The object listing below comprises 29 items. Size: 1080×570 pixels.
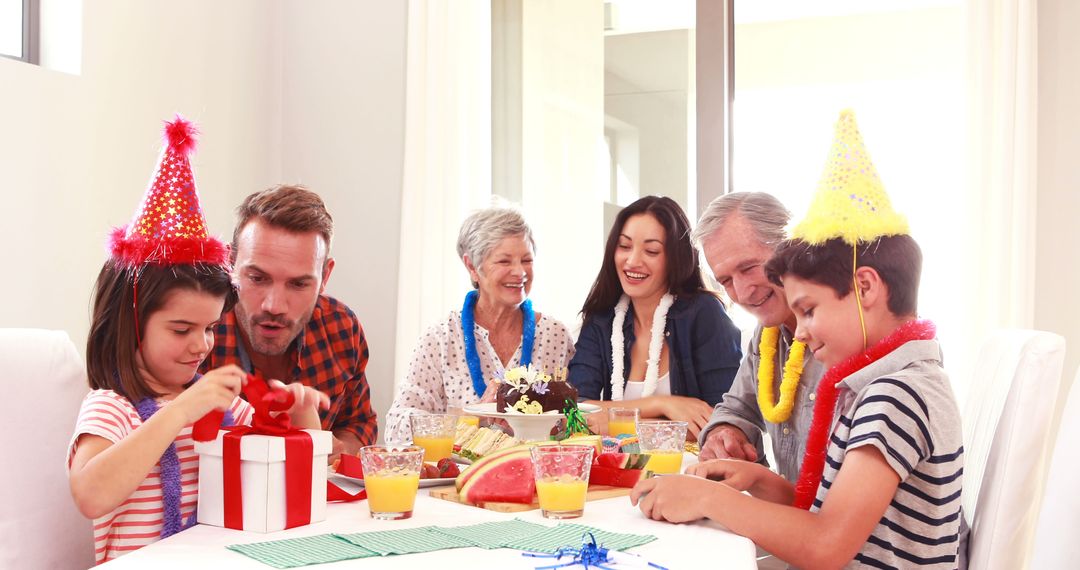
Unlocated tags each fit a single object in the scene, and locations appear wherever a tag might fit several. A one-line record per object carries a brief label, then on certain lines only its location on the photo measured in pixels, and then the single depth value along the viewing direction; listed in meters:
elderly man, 2.17
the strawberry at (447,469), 1.71
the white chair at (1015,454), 1.73
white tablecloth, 1.17
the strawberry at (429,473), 1.70
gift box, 1.35
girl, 1.42
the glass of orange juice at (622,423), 2.13
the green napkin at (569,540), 1.23
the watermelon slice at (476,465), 1.56
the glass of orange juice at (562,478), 1.39
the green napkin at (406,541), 1.22
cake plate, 2.02
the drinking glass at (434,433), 1.87
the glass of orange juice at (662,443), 1.73
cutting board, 1.48
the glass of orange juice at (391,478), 1.39
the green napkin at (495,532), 1.26
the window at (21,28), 3.54
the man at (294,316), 2.32
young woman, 3.05
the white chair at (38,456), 1.64
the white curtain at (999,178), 3.53
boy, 1.40
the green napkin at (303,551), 1.17
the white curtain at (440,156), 4.43
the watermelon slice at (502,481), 1.52
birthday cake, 2.10
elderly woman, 3.10
